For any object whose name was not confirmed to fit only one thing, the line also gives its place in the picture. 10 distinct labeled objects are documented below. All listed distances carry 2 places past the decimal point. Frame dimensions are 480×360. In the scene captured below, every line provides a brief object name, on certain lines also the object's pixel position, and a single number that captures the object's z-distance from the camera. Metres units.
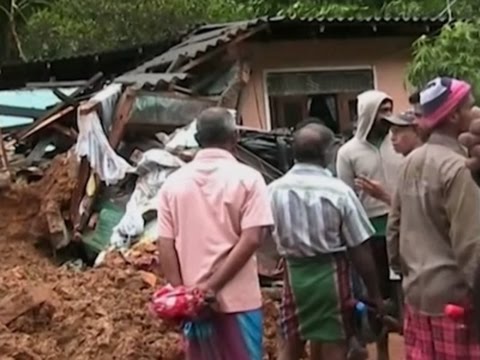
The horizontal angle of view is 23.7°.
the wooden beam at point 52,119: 11.81
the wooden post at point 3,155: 11.16
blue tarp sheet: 12.72
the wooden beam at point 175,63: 12.44
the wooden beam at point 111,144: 10.86
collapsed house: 10.75
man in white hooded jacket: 7.79
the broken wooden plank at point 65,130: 11.76
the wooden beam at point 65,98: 11.95
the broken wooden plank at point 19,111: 12.68
